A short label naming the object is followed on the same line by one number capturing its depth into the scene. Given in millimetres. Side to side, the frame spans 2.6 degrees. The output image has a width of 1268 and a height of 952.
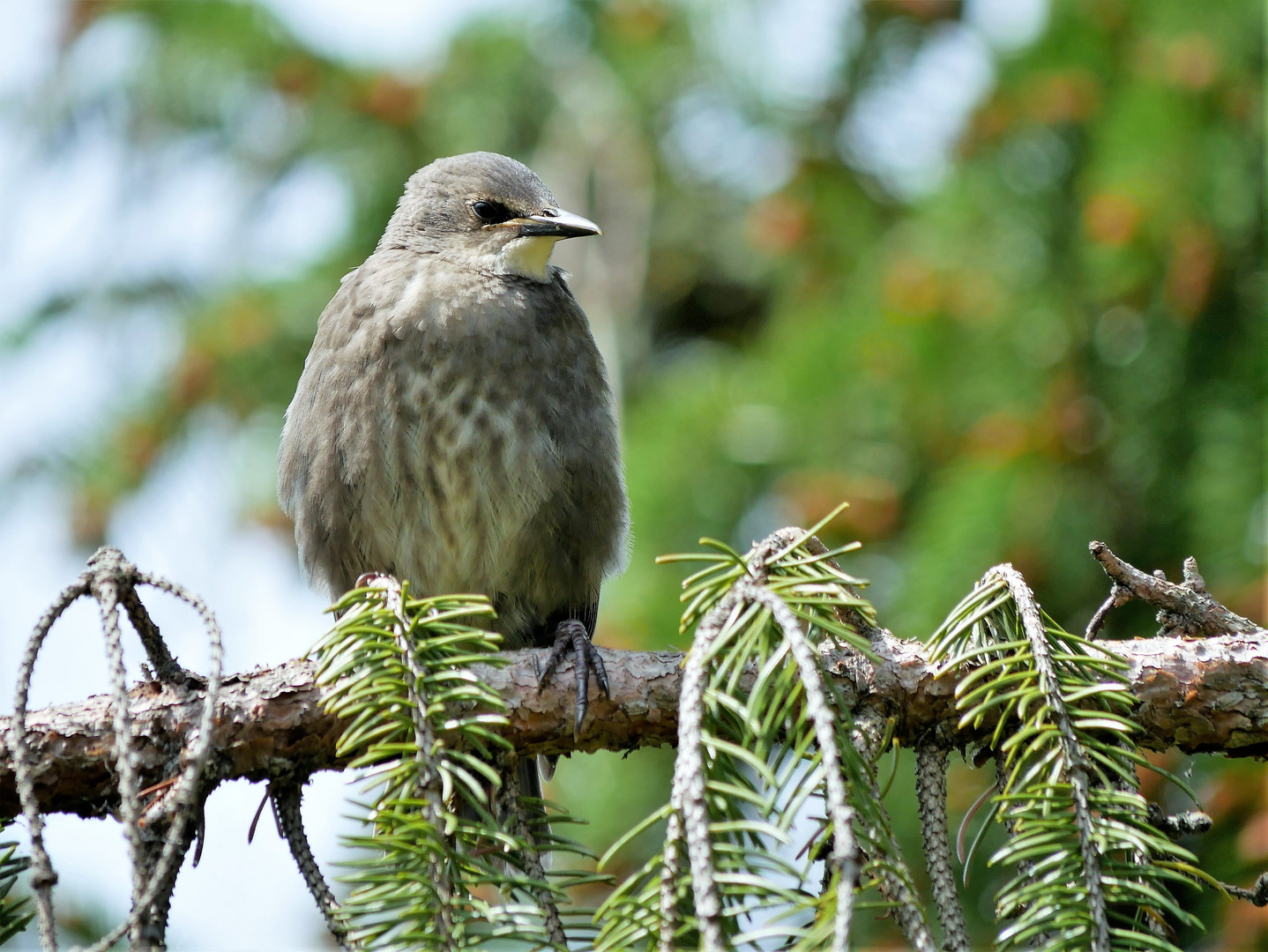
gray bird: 6291
